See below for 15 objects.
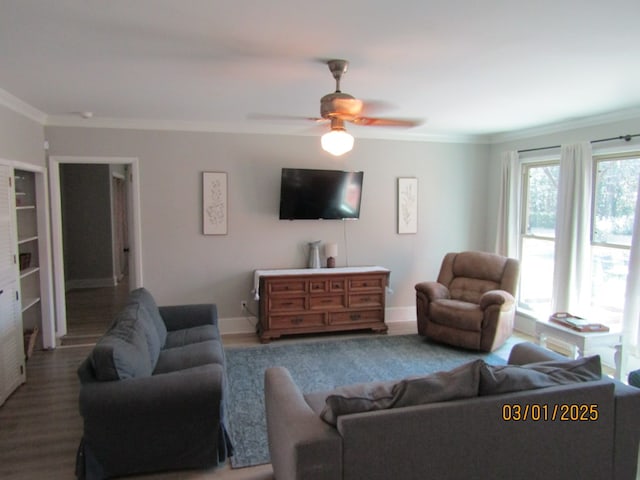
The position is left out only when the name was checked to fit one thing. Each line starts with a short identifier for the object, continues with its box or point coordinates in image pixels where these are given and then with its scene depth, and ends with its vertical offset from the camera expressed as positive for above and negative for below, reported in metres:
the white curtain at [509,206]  5.60 +0.08
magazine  3.84 -1.00
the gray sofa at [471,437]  1.82 -1.02
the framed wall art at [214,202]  5.24 +0.11
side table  3.74 -1.11
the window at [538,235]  5.29 -0.28
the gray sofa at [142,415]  2.46 -1.18
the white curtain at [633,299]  3.93 -0.79
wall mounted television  5.31 +0.22
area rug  3.40 -1.55
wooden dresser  5.05 -1.06
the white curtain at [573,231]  4.55 -0.19
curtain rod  4.15 +0.74
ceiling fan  2.91 +0.68
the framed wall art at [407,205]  5.90 +0.10
